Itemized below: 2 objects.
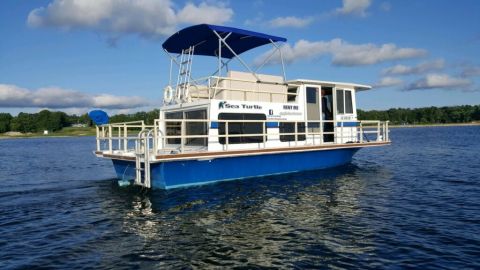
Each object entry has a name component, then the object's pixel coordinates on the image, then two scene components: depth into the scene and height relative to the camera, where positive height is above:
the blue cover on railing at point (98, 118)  14.87 +0.60
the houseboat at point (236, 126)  12.22 +0.10
